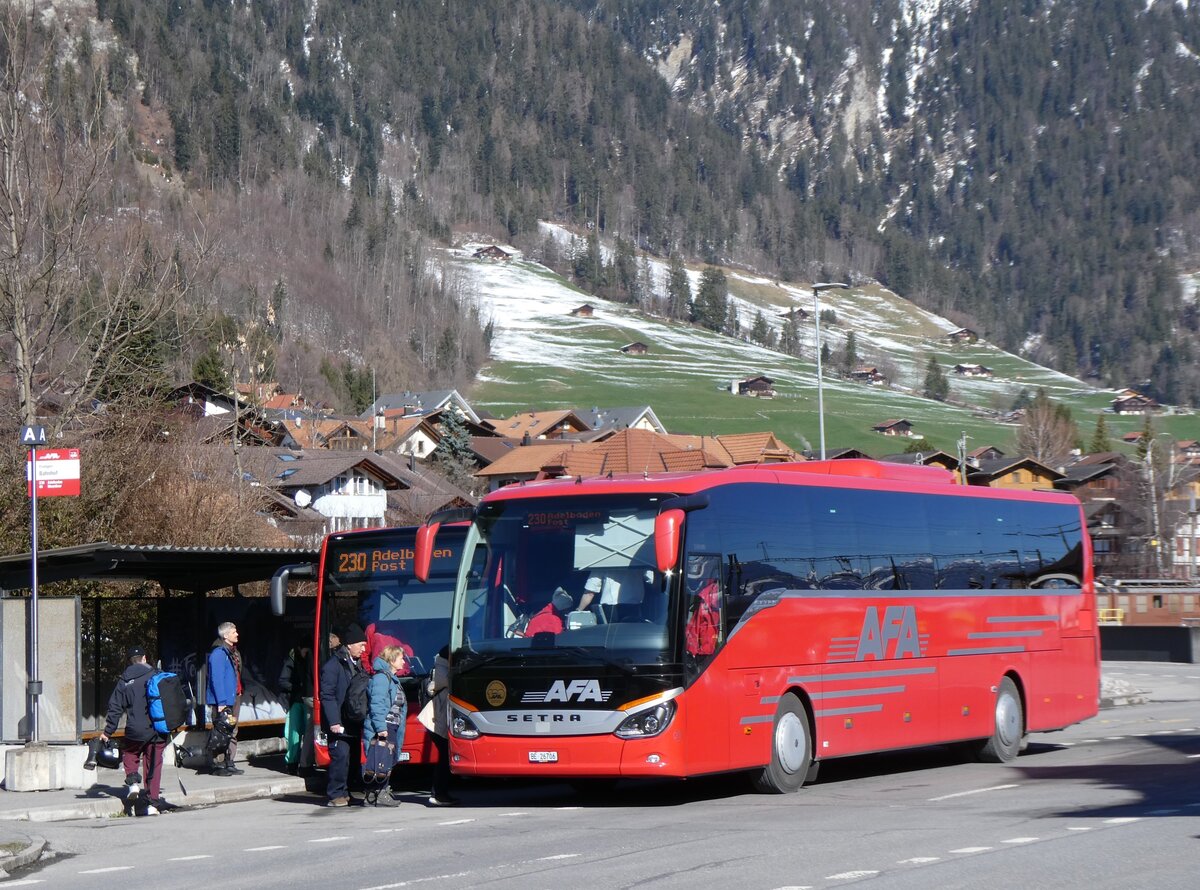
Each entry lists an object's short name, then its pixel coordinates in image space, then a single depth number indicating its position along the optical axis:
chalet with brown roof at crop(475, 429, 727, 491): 89.30
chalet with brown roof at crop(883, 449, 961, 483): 123.99
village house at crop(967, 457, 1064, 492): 122.56
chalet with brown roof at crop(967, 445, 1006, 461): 152.38
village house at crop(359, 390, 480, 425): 150.12
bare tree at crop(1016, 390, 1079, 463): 147.25
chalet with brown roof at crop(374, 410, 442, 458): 135.00
